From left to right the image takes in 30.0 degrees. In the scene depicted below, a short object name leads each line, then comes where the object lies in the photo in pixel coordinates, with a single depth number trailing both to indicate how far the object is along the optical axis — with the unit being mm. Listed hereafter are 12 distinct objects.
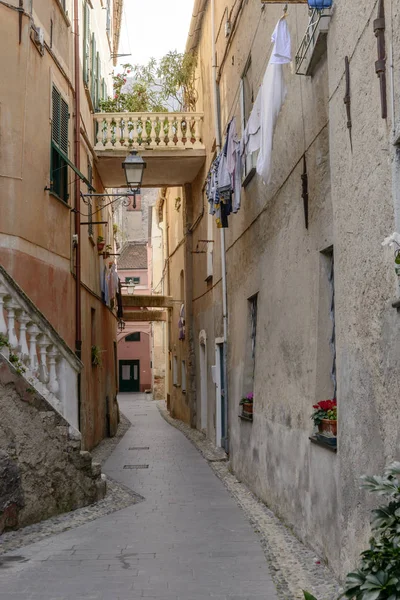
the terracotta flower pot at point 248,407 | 11039
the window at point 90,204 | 16064
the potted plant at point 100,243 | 18159
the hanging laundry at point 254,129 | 8992
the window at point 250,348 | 11719
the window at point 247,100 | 11312
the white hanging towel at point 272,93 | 7000
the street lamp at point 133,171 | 12969
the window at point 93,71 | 17734
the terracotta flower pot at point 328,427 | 6352
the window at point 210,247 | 17284
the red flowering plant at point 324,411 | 6570
